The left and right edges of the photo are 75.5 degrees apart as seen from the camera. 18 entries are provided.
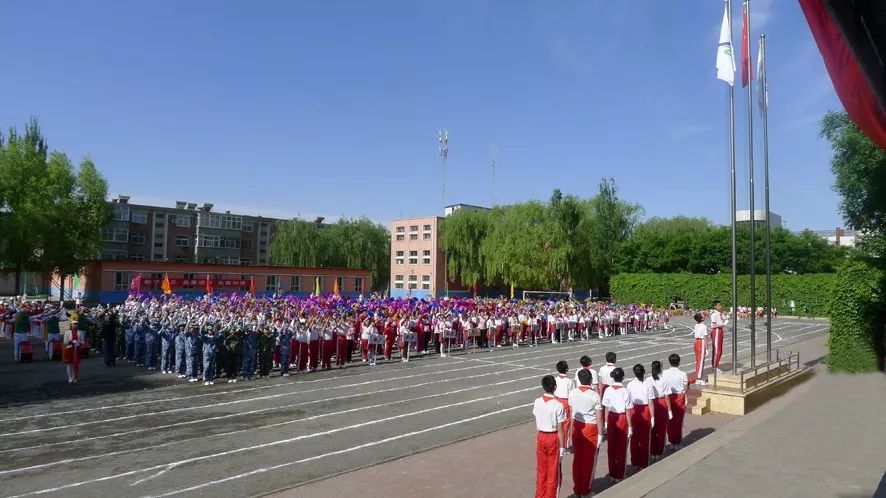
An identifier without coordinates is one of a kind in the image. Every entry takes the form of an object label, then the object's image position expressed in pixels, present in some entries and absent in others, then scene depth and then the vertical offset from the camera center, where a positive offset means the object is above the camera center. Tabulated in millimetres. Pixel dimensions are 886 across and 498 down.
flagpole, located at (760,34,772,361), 16297 +3880
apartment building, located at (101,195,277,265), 73875 +5927
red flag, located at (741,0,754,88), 15016 +6197
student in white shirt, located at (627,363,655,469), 8547 -1921
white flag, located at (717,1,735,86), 14383 +5734
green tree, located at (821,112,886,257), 25000 +5203
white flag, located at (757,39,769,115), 17500 +6184
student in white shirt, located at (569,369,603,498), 7367 -1908
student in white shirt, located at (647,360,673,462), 9070 -1972
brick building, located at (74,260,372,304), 46031 +11
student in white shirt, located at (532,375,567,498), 6805 -1883
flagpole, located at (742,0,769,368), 14979 +4685
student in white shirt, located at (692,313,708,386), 15516 -1399
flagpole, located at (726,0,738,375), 13789 +2331
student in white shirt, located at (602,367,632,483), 7973 -1897
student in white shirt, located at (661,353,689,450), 9305 -1752
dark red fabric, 2514 +998
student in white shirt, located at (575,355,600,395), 8688 -1151
